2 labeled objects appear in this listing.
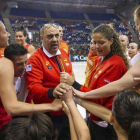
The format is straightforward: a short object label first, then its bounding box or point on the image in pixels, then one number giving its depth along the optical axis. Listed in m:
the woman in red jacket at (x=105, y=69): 1.66
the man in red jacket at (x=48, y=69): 1.74
